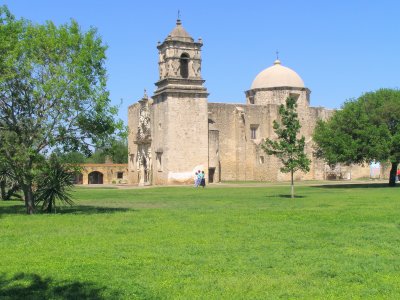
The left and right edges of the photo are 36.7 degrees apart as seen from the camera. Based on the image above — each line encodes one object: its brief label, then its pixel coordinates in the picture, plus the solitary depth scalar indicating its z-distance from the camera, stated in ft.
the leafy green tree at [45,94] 55.16
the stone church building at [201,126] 148.15
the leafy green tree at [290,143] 86.43
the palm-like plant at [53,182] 59.26
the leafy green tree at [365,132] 113.70
